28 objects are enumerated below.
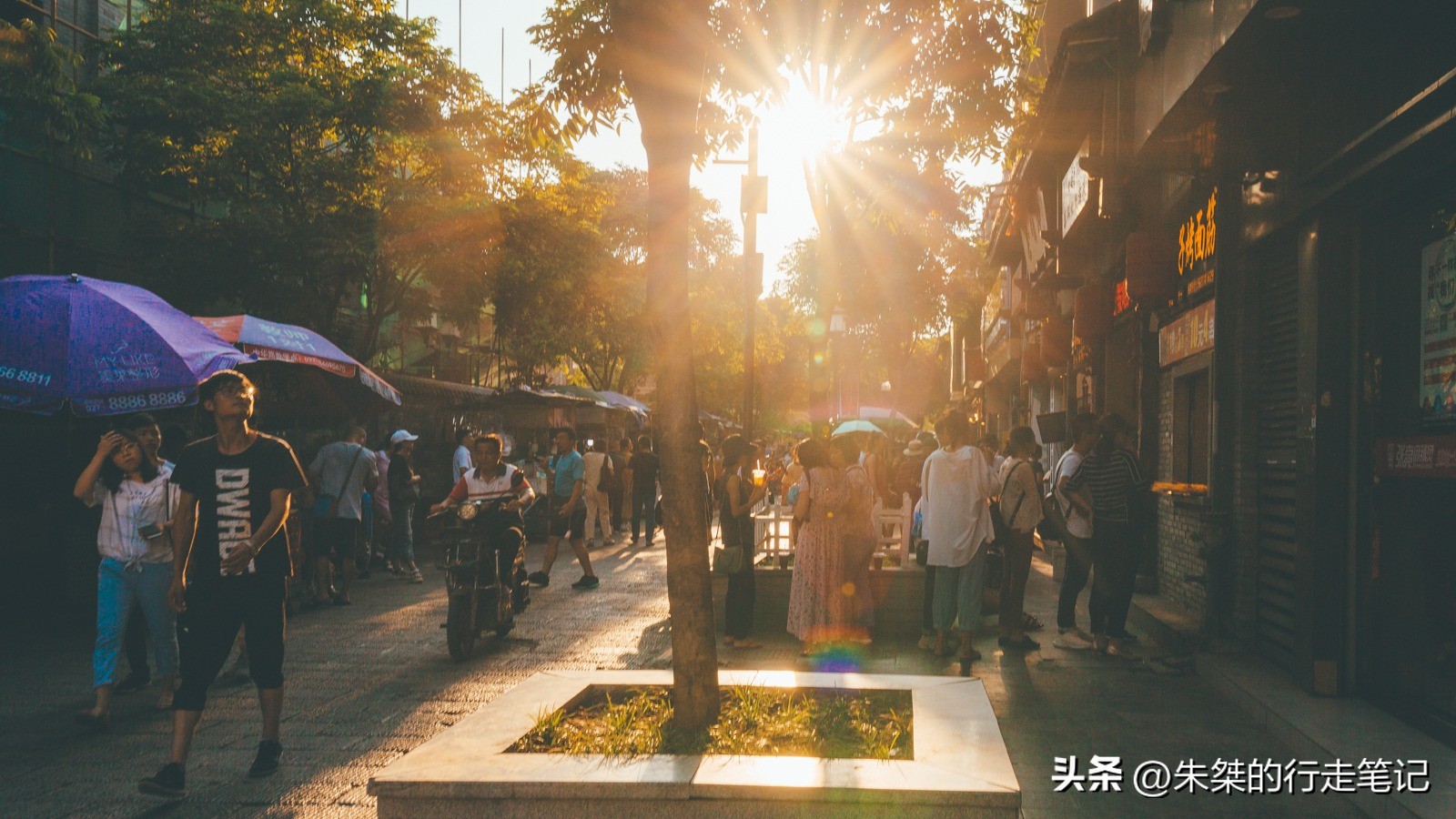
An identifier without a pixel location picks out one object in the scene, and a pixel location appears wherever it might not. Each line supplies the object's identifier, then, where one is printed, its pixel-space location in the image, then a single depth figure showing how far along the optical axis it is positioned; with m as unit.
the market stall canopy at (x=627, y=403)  30.45
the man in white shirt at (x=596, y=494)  18.50
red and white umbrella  11.77
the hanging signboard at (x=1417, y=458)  6.02
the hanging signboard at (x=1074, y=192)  15.59
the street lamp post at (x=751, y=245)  18.02
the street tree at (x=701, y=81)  4.88
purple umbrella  9.26
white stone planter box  3.67
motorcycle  9.17
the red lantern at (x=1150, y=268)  12.14
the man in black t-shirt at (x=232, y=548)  5.55
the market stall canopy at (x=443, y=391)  23.25
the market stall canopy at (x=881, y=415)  38.84
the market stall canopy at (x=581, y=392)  26.41
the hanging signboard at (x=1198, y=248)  10.67
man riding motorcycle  9.84
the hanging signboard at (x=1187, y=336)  10.83
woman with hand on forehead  7.06
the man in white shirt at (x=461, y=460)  16.58
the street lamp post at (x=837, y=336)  29.15
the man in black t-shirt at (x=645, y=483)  19.36
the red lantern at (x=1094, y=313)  15.48
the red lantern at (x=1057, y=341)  18.95
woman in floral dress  9.52
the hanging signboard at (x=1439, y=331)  6.20
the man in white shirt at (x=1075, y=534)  9.80
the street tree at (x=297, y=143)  18.09
